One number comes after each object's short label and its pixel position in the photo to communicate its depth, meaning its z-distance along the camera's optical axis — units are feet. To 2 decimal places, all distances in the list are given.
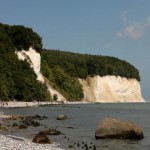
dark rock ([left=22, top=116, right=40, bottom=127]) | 157.66
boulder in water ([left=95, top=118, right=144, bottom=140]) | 110.63
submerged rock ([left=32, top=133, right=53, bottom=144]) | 98.06
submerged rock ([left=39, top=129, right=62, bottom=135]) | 123.00
